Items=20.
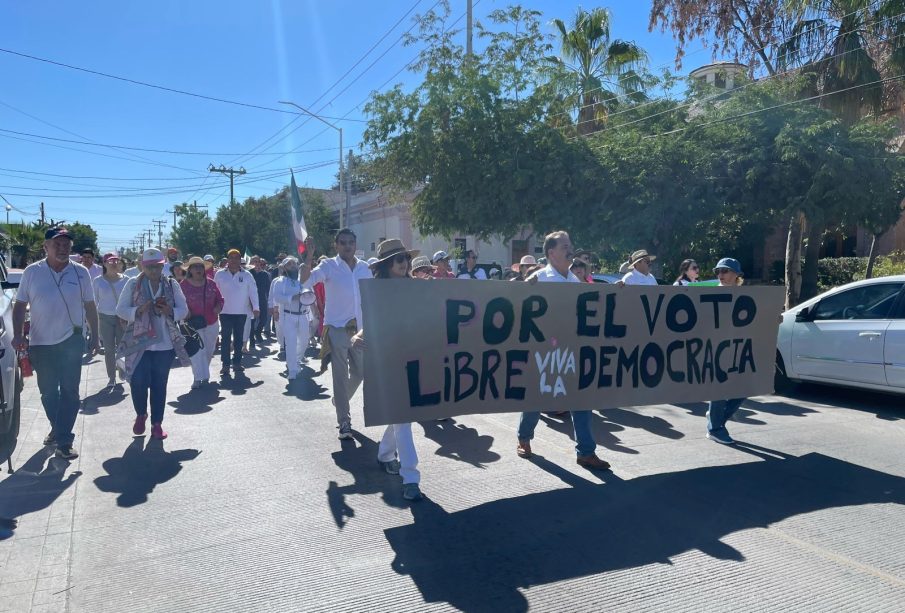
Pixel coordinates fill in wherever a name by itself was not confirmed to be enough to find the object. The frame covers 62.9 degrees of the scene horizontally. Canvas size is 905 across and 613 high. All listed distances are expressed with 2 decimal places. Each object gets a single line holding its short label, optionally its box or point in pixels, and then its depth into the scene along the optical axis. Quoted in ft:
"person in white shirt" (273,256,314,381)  34.76
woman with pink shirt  30.40
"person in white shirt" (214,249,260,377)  34.81
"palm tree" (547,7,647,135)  78.28
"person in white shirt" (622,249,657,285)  28.81
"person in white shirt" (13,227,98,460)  19.88
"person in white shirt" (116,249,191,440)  21.95
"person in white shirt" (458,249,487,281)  41.42
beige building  111.14
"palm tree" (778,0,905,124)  57.21
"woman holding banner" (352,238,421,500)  16.85
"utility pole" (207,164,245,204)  194.59
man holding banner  19.20
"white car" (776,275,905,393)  26.81
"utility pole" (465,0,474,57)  76.59
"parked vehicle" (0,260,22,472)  18.11
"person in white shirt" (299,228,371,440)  21.15
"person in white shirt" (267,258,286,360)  37.67
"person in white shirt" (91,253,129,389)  32.48
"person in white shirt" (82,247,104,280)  39.14
